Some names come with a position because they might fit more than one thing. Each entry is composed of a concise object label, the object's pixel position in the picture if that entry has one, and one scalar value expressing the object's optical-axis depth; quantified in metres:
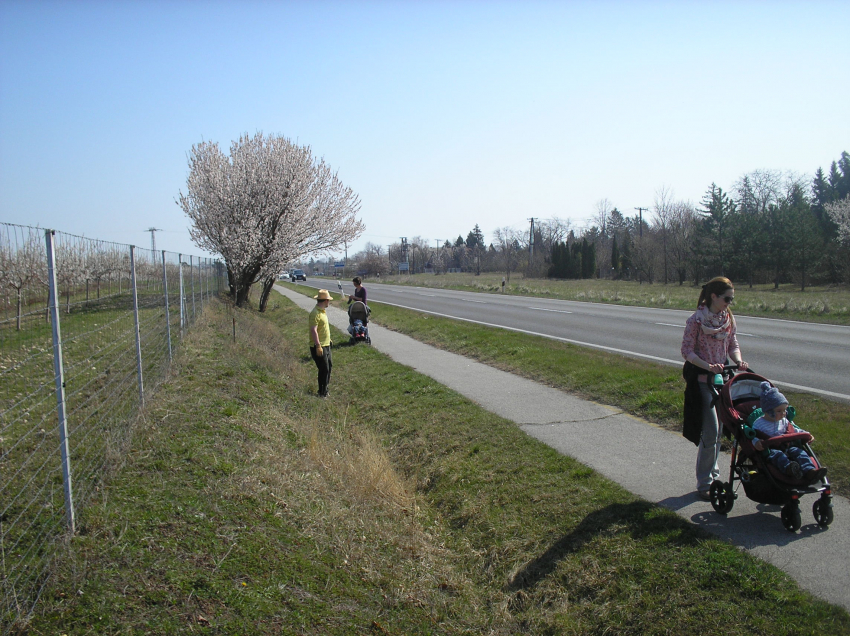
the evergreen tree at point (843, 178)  74.44
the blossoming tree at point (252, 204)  24.16
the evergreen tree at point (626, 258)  72.32
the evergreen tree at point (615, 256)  80.88
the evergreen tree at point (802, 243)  46.25
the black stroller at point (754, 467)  3.95
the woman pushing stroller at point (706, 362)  4.57
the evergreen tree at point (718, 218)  52.84
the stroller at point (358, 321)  14.66
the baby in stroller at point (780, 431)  3.85
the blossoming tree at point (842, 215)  46.91
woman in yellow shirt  9.43
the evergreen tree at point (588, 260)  80.25
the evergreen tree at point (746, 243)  50.56
